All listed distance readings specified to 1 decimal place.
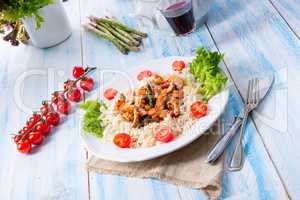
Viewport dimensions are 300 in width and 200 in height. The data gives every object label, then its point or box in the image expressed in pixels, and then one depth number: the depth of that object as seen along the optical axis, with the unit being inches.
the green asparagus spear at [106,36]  61.3
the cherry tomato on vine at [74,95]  54.5
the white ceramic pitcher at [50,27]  63.4
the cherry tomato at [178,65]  50.5
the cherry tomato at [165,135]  41.9
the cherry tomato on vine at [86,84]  56.1
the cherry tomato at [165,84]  47.5
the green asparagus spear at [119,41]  60.9
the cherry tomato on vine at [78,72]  58.7
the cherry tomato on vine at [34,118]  51.6
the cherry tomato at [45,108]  52.5
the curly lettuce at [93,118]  46.1
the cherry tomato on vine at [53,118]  51.7
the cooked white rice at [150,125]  42.9
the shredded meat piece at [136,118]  44.7
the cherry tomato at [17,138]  50.4
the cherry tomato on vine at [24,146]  49.5
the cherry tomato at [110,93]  50.9
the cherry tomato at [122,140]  43.2
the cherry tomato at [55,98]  54.1
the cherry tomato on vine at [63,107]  53.1
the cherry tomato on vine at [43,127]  50.6
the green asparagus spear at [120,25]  63.7
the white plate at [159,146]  40.9
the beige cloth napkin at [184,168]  39.0
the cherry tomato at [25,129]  50.5
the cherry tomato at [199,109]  43.4
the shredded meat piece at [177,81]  47.0
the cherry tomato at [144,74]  51.5
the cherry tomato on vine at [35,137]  49.7
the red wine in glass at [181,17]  58.0
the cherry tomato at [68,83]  55.9
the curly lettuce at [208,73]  44.8
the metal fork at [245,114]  40.1
